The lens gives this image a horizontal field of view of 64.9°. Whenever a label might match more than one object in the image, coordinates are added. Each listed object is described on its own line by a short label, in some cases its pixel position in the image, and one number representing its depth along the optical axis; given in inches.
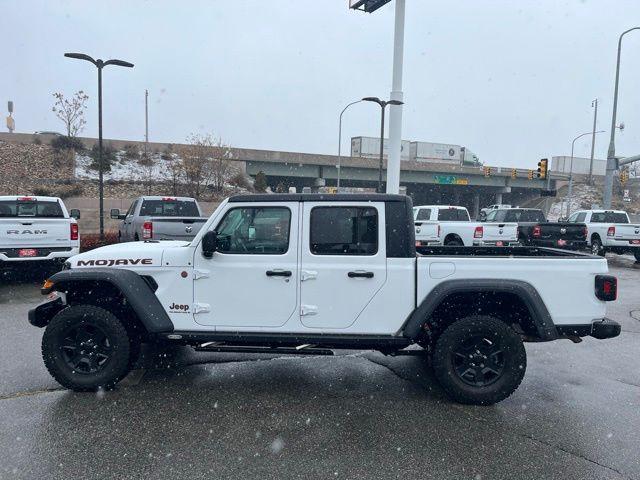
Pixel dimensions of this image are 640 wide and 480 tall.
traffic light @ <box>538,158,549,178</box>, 1174.0
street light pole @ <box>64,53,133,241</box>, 655.1
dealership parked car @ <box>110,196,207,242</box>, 456.8
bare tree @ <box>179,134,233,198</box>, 1407.5
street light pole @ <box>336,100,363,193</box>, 1590.3
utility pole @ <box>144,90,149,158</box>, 2094.7
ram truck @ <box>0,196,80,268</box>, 381.1
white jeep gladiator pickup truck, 183.0
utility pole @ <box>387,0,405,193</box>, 727.7
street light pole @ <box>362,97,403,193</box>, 918.5
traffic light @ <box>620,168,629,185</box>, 1348.4
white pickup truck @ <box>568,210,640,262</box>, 681.6
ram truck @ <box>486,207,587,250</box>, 638.5
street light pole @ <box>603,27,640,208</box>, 1002.1
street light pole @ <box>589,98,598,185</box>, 1924.3
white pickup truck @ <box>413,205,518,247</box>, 664.4
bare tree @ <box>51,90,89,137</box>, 1493.7
